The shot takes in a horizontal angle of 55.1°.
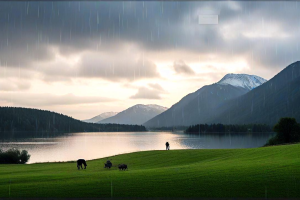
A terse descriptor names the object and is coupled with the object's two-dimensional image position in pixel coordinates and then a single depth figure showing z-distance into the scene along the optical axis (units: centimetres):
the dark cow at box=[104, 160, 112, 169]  3818
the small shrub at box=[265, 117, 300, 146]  8256
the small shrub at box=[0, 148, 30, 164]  6297
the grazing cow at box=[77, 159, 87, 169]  3772
